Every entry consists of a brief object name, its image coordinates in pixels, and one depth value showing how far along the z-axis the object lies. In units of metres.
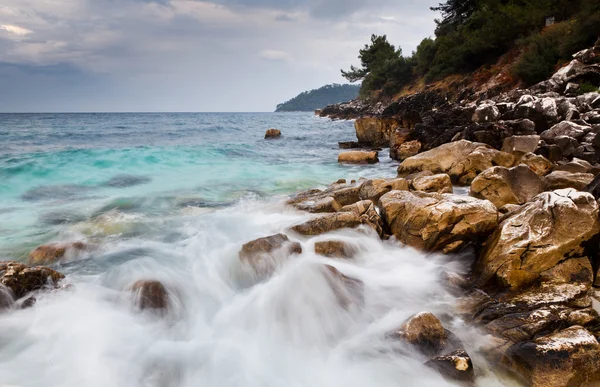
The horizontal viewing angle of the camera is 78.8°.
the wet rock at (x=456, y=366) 3.54
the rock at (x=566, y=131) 10.16
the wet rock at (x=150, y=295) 5.20
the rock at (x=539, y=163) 9.16
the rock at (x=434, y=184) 8.24
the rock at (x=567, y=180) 7.08
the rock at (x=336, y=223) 6.68
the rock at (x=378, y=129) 21.59
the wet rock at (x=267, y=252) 5.94
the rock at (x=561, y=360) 3.26
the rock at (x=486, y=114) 14.24
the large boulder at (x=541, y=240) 4.59
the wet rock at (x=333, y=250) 6.21
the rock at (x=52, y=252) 6.60
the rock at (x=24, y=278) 4.94
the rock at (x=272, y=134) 33.03
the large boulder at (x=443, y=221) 5.54
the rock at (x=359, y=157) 16.19
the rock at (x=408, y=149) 16.12
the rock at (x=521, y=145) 10.43
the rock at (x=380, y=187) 8.19
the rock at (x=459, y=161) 10.16
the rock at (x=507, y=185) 7.07
